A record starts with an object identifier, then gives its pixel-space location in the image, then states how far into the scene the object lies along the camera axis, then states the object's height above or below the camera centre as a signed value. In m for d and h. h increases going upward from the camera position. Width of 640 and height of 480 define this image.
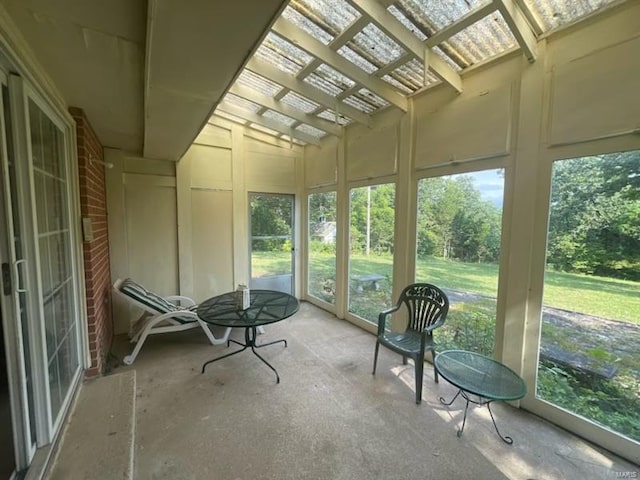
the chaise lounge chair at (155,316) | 2.84 -1.05
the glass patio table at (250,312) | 2.51 -0.91
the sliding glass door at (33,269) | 1.30 -0.29
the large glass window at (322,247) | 4.23 -0.44
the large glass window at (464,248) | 2.36 -0.26
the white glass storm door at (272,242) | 4.45 -0.38
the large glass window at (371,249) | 3.31 -0.37
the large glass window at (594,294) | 1.71 -0.47
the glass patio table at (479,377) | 1.80 -1.10
